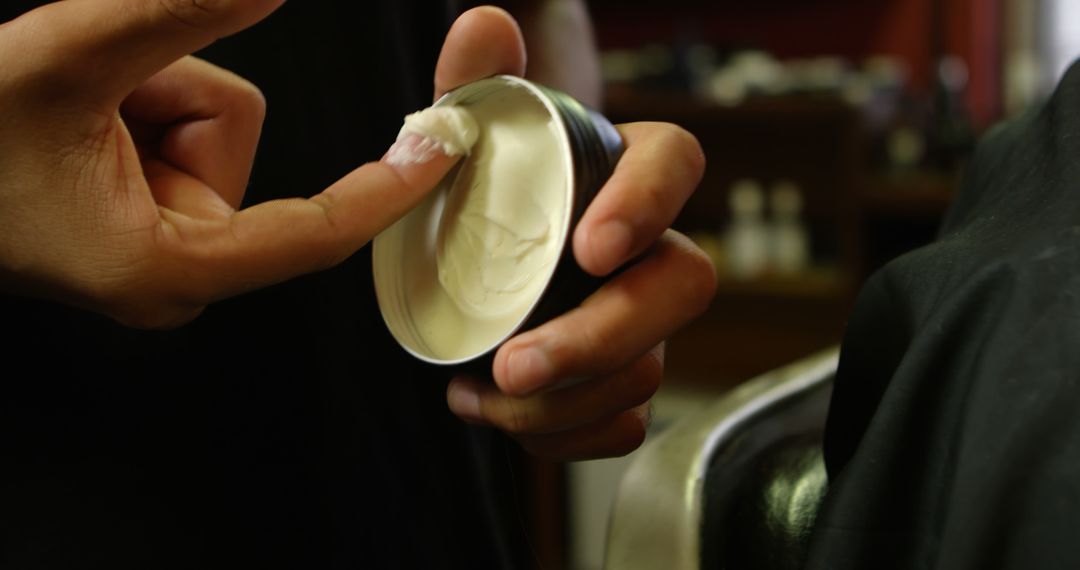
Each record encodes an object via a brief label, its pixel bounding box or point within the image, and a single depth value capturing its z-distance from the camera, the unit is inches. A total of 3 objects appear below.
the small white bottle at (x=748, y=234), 105.0
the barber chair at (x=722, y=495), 24.5
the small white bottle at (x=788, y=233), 103.5
